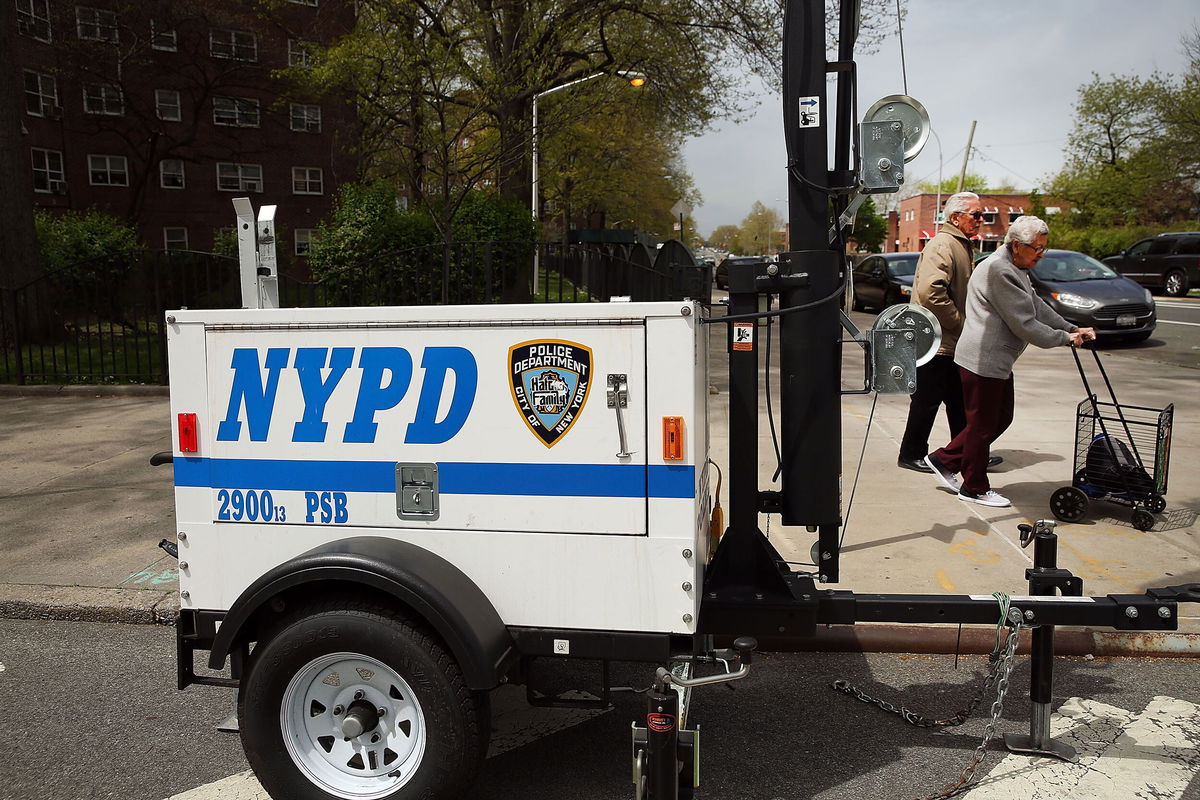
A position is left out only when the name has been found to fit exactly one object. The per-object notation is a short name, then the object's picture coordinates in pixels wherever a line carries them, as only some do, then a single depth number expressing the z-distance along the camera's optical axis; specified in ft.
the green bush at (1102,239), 143.65
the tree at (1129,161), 150.10
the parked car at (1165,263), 87.71
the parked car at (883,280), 71.31
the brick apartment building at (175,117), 108.27
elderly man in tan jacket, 21.17
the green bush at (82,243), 43.96
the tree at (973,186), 356.01
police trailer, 9.27
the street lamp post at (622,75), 52.13
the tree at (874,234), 252.85
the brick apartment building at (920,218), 295.89
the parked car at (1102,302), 50.06
